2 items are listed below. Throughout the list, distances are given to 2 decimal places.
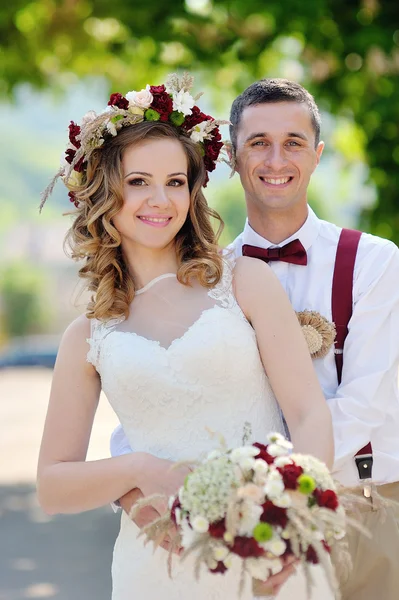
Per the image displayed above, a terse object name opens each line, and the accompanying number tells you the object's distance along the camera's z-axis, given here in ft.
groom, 21.32
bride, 19.69
